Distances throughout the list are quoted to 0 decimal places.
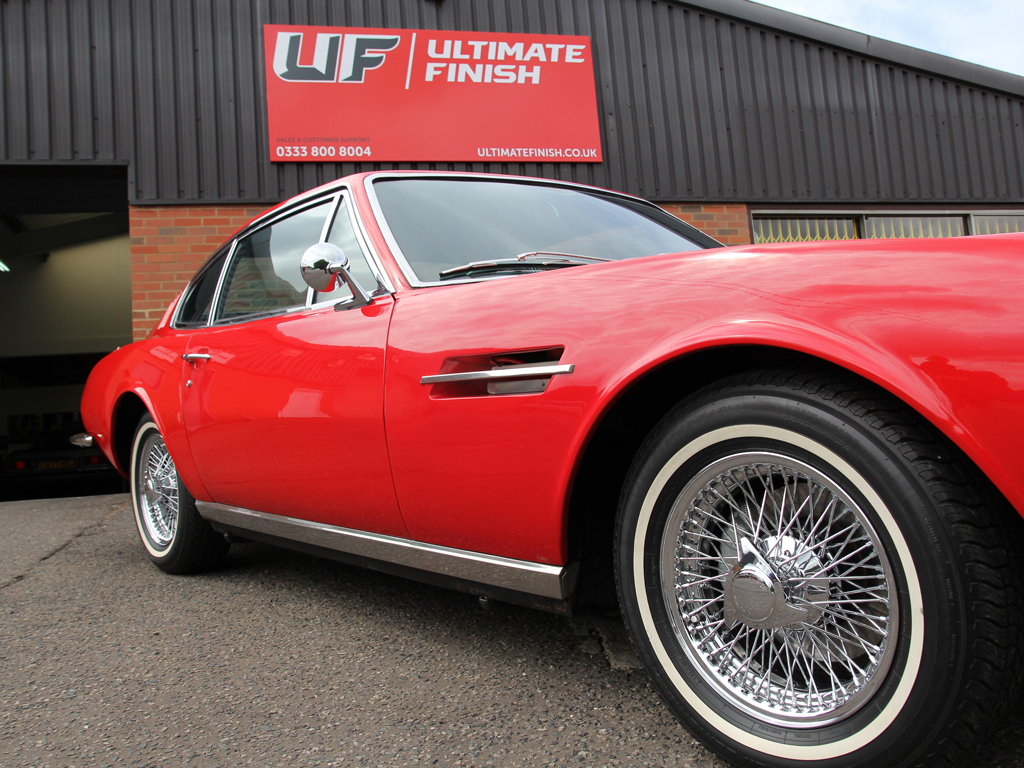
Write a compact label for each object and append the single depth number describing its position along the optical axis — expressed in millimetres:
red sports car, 1045
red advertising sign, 6508
